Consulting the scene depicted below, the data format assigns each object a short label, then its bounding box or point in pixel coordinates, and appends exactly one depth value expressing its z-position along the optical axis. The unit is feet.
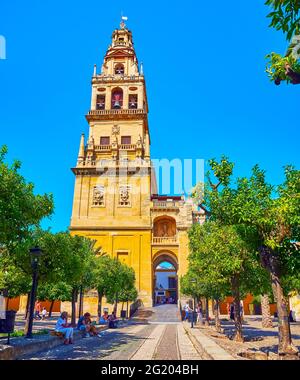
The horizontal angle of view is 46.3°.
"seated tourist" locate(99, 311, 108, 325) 73.00
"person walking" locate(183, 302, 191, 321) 103.30
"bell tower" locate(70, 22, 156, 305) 142.41
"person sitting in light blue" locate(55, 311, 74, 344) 42.23
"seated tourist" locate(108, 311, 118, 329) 72.29
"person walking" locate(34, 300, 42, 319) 118.73
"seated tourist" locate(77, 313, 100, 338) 52.29
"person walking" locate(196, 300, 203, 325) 92.51
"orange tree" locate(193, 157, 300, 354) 31.76
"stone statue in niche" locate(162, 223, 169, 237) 152.50
